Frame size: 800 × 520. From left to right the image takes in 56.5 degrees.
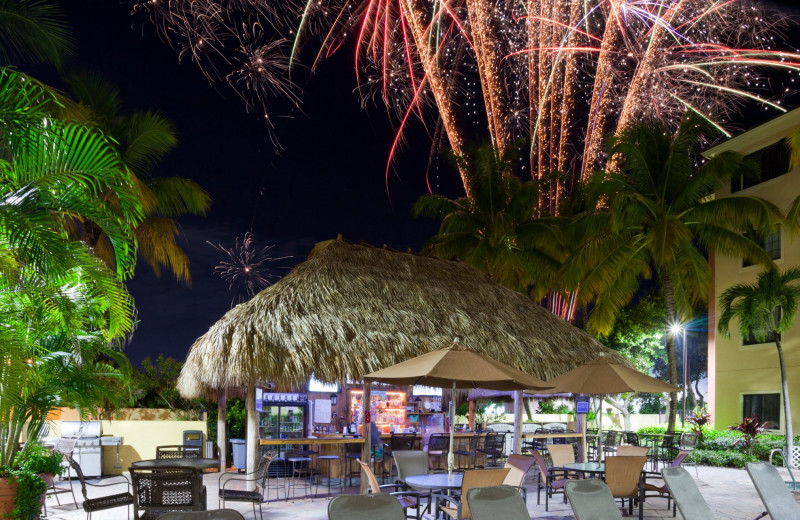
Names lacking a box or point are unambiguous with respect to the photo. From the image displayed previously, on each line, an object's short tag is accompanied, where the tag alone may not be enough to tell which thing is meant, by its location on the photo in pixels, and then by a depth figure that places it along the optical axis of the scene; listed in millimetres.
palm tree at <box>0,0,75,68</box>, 8656
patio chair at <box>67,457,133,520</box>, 8422
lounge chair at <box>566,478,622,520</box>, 6102
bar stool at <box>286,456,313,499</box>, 14125
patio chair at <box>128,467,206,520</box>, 7691
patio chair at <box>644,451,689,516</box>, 10195
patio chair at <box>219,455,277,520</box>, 9070
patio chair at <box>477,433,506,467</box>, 15033
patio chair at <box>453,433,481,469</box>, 15083
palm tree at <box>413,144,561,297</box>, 23094
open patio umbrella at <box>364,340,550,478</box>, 8961
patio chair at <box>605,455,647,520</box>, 9852
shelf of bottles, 17125
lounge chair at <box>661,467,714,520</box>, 6996
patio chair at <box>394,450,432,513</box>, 9719
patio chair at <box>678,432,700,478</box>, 16608
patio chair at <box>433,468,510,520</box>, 7673
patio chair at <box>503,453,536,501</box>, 8852
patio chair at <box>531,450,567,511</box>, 10867
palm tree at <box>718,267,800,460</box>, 18422
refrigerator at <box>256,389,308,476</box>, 16000
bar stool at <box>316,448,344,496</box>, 13328
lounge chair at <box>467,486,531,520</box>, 5609
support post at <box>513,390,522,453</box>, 14719
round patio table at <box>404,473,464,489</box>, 8258
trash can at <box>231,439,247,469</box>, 16000
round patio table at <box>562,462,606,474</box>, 10469
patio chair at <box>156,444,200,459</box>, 10857
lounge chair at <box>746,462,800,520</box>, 7730
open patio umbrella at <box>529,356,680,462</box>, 11492
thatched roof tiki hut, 12141
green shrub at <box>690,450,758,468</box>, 19094
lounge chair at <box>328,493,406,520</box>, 5191
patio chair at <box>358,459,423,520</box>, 7900
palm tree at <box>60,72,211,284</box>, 16844
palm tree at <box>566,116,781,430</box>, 18750
